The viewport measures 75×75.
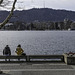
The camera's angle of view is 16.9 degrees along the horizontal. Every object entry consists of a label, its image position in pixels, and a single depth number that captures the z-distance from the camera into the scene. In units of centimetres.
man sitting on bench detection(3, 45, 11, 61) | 2111
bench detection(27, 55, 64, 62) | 1880
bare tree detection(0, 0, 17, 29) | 1413
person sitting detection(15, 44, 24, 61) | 2076
